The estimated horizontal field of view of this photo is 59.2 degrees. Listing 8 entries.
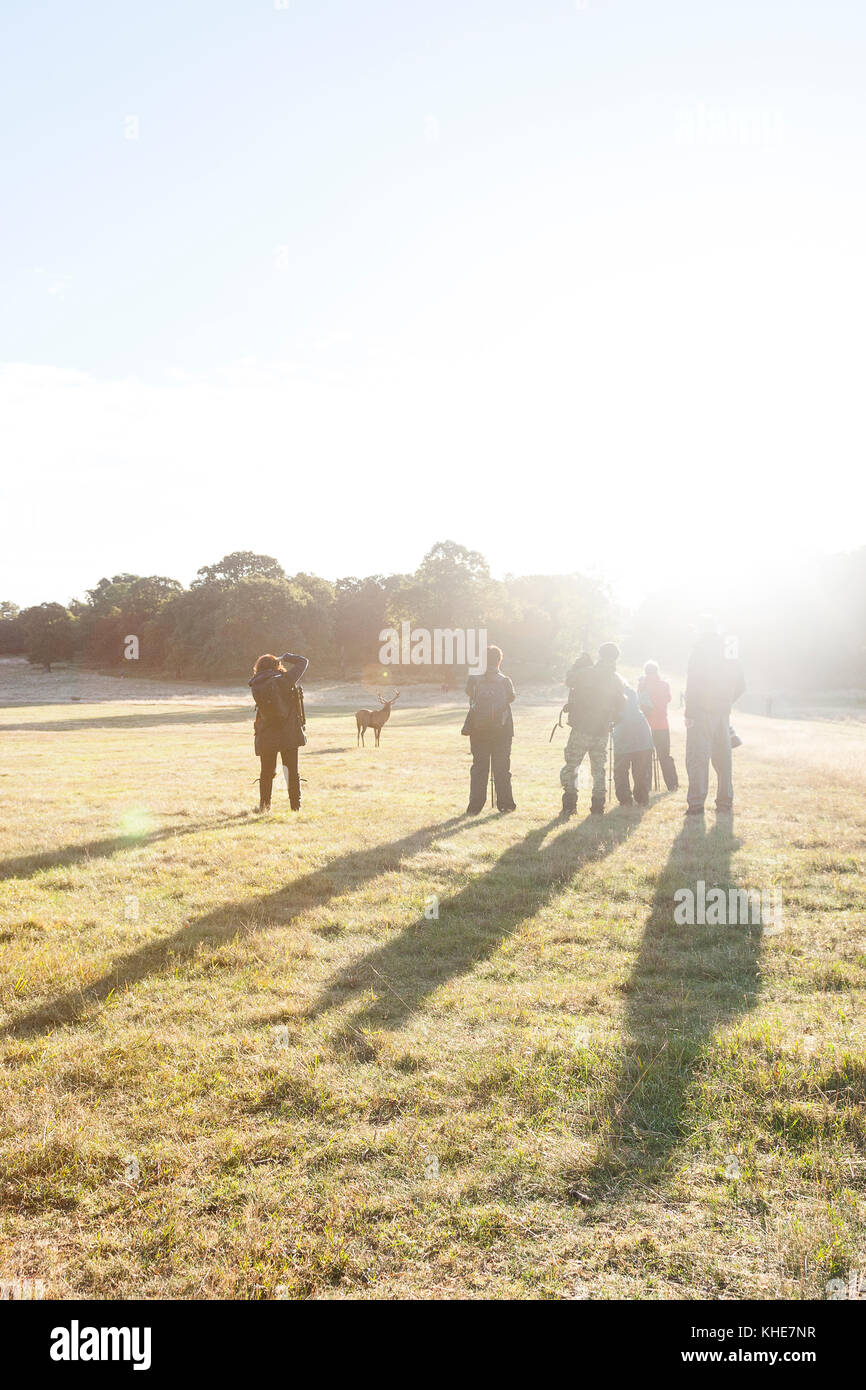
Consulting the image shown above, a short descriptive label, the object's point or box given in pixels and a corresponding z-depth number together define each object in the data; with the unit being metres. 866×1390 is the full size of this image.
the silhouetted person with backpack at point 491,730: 11.90
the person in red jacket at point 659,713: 14.75
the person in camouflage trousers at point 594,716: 11.90
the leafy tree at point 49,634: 88.19
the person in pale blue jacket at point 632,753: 12.79
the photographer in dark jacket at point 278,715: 11.37
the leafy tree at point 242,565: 99.73
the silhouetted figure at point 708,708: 11.79
